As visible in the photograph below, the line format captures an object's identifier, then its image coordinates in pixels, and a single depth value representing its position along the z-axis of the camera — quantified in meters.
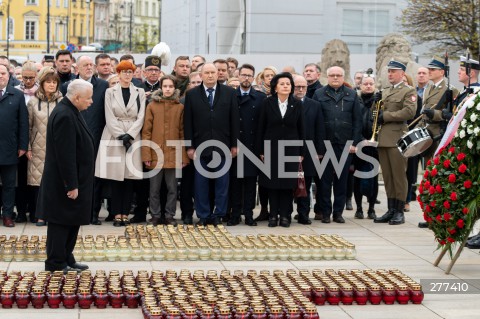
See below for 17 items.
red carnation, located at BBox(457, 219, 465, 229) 11.14
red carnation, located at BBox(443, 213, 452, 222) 11.23
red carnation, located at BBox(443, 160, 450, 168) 11.41
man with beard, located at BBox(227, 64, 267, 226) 14.91
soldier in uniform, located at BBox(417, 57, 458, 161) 14.05
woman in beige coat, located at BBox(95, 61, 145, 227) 14.38
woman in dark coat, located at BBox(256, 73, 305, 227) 14.70
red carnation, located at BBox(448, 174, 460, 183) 11.23
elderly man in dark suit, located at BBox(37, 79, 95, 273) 10.48
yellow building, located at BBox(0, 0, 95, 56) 114.56
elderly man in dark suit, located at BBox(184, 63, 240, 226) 14.48
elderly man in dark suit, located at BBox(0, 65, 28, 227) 14.04
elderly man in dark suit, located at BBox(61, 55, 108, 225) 14.47
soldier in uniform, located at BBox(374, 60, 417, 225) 14.82
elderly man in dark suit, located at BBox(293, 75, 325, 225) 15.05
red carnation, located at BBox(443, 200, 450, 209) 11.24
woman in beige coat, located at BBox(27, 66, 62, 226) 14.26
